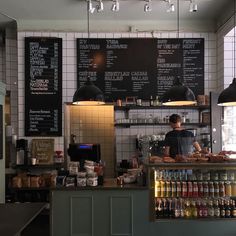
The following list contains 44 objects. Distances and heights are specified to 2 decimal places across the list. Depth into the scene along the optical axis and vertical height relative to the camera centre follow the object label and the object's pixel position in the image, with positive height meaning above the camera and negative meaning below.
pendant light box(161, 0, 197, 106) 4.74 +0.32
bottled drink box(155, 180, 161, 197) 4.09 -0.79
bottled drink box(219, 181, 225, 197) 4.09 -0.83
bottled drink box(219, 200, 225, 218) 4.11 -1.03
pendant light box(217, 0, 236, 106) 4.36 +0.28
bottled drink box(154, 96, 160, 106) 6.34 +0.30
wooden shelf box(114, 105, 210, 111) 6.36 +0.21
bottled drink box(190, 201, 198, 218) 4.12 -1.05
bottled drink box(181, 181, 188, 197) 4.10 -0.81
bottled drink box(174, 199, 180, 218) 4.11 -1.02
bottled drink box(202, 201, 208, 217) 4.12 -1.04
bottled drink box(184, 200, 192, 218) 4.12 -1.05
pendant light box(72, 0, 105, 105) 4.74 +0.32
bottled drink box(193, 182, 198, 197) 4.10 -0.82
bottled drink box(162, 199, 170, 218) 4.11 -1.02
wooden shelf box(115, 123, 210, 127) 6.40 -0.09
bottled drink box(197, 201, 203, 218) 4.12 -1.03
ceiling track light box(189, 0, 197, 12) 5.61 +1.78
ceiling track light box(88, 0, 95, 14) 5.55 +1.74
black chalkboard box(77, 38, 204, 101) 6.53 +1.00
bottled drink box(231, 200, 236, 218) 4.11 -1.04
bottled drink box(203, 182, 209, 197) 4.09 -0.80
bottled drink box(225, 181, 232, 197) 4.10 -0.80
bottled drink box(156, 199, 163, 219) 4.12 -1.03
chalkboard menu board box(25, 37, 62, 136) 6.43 +0.59
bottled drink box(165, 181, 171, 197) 4.09 -0.80
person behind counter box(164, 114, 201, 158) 5.14 -0.32
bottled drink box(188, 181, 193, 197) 4.10 -0.80
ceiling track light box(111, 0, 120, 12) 5.60 +1.78
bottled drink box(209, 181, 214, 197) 4.10 -0.79
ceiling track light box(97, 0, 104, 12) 5.55 +1.76
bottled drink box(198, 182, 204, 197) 4.10 -0.81
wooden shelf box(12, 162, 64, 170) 6.26 -0.83
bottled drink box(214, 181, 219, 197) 4.09 -0.82
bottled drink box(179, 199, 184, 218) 4.12 -1.04
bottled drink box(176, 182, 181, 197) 4.10 -0.80
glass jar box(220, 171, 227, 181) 4.11 -0.64
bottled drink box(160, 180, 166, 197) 4.09 -0.80
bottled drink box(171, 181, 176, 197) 4.10 -0.77
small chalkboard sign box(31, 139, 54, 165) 6.35 -0.56
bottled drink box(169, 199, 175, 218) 4.11 -1.05
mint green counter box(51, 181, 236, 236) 4.06 -1.12
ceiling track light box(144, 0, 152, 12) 5.64 +1.77
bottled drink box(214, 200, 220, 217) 4.11 -1.03
